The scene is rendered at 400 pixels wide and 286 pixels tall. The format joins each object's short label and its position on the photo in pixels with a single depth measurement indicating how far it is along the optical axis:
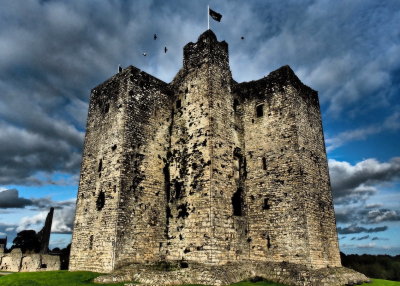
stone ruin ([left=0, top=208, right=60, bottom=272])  27.53
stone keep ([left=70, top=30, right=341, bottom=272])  16.67
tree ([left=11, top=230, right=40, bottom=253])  44.81
